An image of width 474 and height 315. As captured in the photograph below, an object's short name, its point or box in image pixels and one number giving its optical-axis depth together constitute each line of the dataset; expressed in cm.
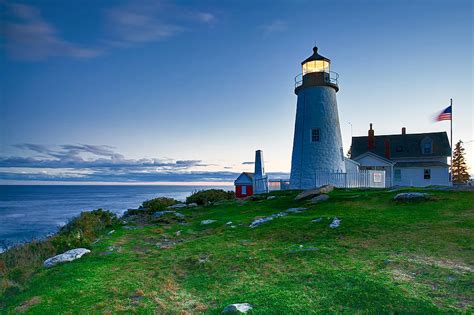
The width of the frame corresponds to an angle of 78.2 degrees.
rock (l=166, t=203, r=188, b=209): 2184
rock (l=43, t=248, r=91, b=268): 817
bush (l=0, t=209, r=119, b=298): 729
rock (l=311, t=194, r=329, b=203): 1551
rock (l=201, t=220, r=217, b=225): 1366
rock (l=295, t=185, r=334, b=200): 1670
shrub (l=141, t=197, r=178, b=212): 2276
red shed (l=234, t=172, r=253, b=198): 2966
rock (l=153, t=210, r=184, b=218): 1698
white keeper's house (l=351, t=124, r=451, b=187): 2901
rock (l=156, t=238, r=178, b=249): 1009
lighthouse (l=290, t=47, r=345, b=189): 2222
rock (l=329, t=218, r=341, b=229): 991
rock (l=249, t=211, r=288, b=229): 1193
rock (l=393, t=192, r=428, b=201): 1284
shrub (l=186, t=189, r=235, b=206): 2538
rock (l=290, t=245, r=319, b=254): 780
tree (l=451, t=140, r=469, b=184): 4849
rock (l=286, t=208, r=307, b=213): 1423
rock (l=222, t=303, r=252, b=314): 477
